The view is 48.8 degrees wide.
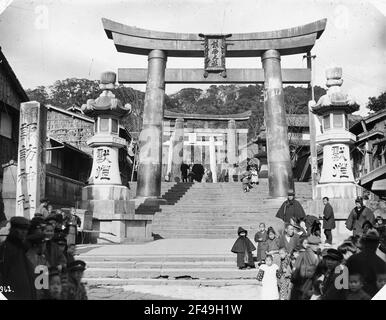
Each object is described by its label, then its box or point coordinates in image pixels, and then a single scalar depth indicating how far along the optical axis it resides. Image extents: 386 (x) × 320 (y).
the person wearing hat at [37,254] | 5.54
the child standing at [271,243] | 7.59
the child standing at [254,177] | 21.62
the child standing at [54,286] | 5.70
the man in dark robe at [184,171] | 24.84
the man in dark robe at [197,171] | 25.89
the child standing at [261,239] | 8.17
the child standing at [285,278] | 6.21
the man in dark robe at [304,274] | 5.89
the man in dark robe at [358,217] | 9.42
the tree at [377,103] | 25.60
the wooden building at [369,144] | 19.62
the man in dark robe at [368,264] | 5.67
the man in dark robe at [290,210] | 10.18
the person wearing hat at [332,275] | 5.64
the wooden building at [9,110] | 18.52
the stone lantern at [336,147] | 11.66
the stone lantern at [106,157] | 12.59
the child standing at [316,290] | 5.74
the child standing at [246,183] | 19.23
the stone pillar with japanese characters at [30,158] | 8.82
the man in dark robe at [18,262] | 5.31
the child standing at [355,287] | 5.59
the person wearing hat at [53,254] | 5.98
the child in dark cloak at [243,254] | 8.33
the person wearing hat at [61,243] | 6.41
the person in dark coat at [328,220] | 10.49
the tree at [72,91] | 38.09
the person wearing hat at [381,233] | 7.37
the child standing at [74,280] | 5.86
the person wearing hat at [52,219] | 7.02
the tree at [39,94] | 36.17
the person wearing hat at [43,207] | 9.01
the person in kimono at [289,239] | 7.18
